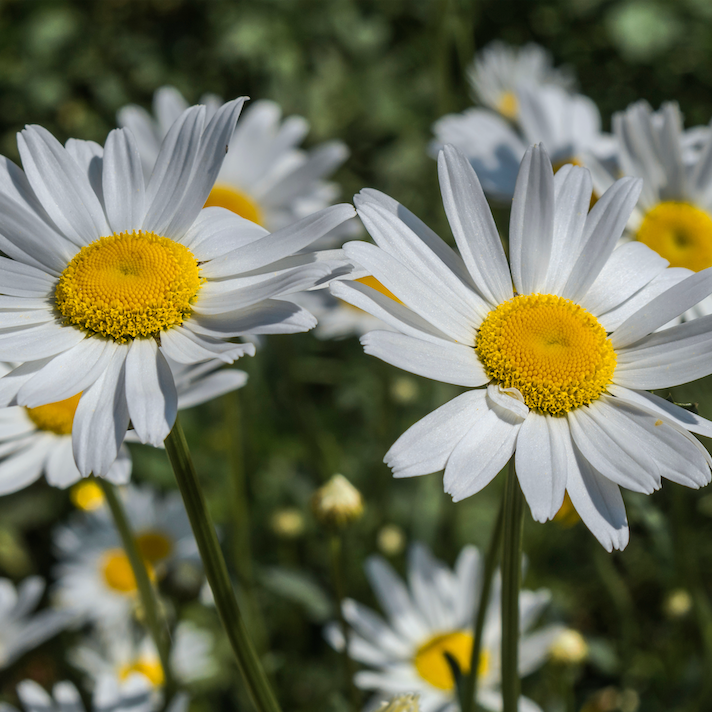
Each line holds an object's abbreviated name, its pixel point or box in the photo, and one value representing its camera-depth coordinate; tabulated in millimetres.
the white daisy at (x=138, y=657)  454
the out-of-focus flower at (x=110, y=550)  497
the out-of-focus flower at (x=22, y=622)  420
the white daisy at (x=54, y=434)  385
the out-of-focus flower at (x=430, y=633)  413
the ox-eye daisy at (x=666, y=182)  411
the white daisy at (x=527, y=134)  442
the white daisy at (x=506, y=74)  743
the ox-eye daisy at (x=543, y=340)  347
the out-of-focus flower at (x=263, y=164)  497
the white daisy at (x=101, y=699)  400
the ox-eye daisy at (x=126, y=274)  349
